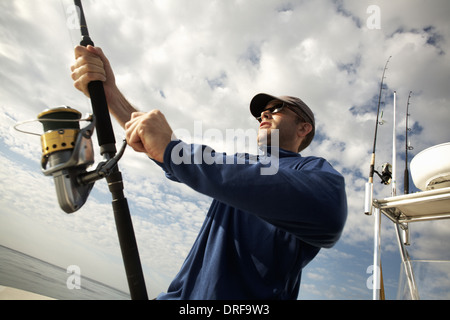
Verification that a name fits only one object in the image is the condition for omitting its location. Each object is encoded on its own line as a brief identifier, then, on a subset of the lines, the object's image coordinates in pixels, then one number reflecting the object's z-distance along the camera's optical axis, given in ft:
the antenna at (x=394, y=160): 11.65
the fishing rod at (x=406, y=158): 13.19
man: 3.06
